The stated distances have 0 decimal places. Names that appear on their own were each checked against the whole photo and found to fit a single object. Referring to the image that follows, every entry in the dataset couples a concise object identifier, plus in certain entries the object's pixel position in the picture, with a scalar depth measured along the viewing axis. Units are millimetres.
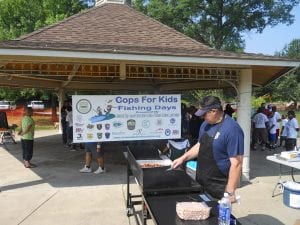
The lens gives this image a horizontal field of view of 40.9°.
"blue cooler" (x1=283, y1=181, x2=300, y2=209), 7215
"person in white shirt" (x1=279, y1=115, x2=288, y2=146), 14184
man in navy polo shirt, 4195
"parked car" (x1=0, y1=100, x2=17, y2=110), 44172
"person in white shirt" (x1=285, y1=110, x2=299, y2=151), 13070
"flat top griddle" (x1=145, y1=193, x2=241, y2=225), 3445
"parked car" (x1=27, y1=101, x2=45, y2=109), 45206
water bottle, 3326
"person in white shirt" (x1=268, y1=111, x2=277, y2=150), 16094
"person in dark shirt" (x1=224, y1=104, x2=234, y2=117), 13788
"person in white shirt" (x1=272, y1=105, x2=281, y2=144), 16462
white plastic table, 7502
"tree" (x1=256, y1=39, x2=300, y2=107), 53656
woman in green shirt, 10719
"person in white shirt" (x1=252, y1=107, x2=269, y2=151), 15359
